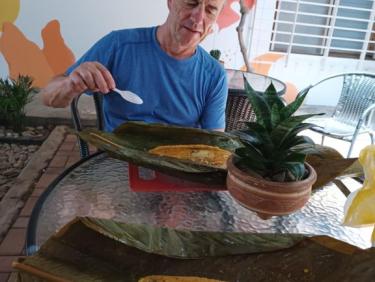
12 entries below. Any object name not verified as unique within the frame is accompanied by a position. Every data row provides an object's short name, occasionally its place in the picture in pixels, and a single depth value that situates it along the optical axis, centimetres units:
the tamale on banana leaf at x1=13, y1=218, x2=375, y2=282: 79
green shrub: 352
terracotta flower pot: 88
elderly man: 185
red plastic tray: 118
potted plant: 89
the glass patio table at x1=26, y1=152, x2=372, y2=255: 104
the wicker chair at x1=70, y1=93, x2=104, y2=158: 183
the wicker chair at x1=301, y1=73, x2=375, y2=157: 343
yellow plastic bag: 60
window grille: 500
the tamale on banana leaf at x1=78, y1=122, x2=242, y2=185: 118
